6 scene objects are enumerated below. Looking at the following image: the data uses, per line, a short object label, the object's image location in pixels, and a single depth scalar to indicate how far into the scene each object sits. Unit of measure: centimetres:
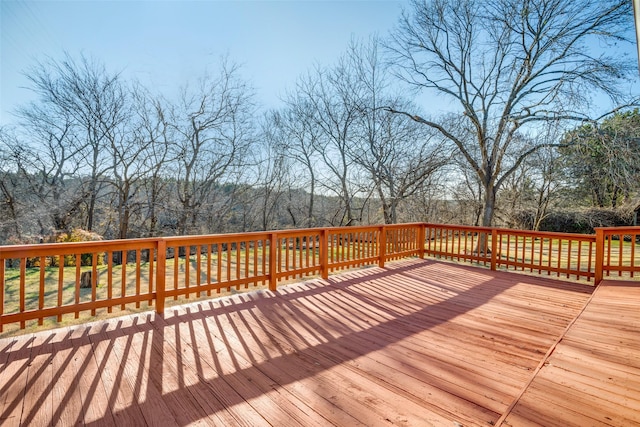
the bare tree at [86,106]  932
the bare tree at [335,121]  1170
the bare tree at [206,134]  1152
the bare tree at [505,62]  702
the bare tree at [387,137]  1107
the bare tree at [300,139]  1291
